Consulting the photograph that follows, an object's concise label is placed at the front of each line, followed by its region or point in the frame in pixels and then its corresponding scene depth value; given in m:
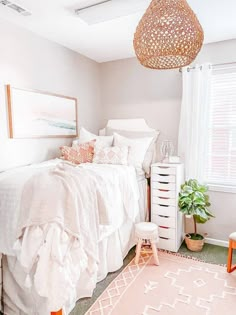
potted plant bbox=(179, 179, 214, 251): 2.59
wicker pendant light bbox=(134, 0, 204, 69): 1.27
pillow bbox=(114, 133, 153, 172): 2.83
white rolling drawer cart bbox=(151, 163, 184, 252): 2.67
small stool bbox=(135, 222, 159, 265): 2.40
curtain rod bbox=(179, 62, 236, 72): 2.69
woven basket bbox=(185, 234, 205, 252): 2.70
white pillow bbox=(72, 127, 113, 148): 2.95
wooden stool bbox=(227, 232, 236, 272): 2.18
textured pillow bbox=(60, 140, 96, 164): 2.69
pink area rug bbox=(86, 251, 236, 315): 1.79
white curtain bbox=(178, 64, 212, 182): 2.76
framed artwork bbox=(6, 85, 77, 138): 2.33
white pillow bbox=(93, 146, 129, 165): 2.68
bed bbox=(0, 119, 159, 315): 1.35
